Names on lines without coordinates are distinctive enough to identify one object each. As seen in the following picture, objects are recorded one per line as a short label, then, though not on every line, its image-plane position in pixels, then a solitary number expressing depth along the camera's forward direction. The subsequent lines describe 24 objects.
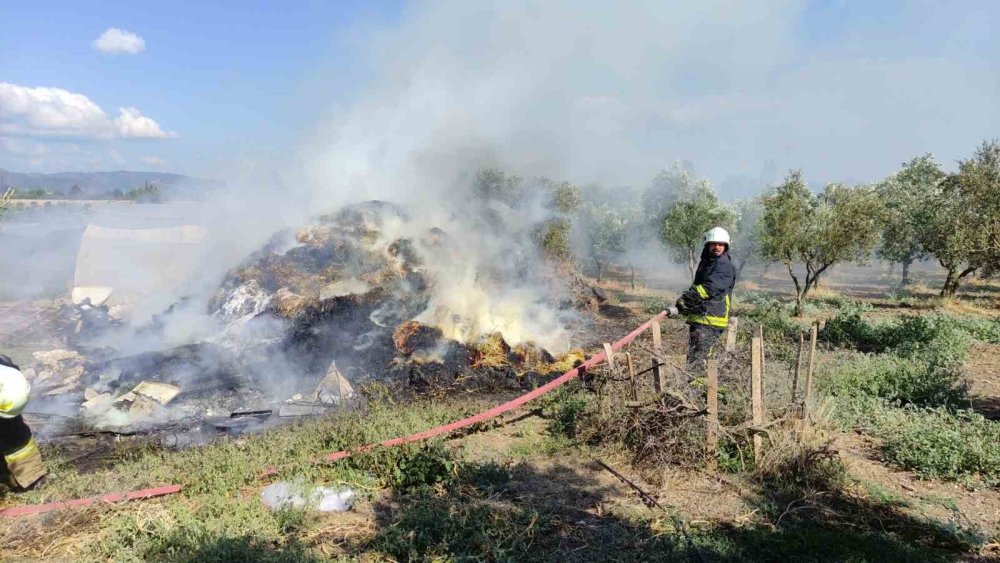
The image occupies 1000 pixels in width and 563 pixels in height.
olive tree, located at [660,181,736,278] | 18.95
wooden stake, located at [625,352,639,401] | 6.00
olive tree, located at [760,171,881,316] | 13.88
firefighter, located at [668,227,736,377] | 6.71
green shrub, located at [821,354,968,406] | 7.04
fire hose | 4.72
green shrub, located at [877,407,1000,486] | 5.25
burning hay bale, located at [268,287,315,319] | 10.75
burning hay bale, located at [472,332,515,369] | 9.62
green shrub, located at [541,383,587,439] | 6.56
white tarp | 15.87
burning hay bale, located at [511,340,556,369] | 9.95
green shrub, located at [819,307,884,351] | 10.56
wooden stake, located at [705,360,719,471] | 5.05
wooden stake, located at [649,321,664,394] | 5.61
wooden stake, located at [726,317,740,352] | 5.76
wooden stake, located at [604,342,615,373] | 6.38
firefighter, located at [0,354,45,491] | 4.87
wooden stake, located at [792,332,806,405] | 5.44
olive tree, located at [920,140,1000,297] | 9.65
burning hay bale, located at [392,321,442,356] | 9.85
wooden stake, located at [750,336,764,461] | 5.11
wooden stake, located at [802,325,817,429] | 5.27
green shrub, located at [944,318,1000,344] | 11.21
